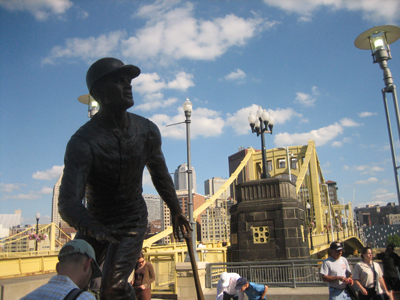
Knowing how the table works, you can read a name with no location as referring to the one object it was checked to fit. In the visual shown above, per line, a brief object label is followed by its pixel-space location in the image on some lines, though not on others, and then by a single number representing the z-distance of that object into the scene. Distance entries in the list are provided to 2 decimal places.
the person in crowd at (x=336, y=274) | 4.43
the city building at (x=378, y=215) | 167.26
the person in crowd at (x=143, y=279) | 6.63
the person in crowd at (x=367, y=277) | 4.75
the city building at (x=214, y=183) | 163.10
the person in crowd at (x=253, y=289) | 5.66
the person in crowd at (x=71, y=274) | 1.38
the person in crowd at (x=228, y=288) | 5.73
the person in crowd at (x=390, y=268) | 5.31
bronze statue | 2.06
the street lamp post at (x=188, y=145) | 10.55
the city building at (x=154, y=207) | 126.03
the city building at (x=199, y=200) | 74.19
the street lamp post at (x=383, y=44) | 6.11
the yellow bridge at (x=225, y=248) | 9.52
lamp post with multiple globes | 12.86
